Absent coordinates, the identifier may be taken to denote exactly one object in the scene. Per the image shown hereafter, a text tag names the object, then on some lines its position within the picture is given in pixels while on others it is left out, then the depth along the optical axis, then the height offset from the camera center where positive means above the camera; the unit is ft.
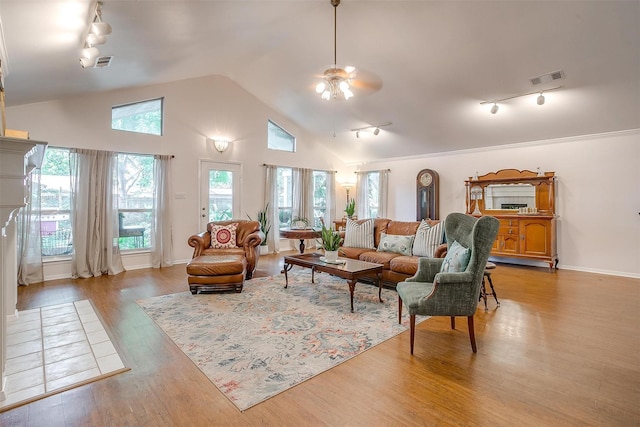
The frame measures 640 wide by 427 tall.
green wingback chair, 8.03 -2.00
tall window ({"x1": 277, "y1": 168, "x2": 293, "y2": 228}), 24.88 +1.24
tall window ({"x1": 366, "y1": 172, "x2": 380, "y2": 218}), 27.30 +1.53
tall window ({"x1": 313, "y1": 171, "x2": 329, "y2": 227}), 27.29 +1.49
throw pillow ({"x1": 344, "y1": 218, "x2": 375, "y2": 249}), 16.33 -1.22
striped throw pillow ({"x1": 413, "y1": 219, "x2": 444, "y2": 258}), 13.41 -1.21
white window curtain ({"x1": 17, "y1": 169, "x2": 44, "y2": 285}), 14.43 -1.30
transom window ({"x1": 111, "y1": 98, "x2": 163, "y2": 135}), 17.40 +5.56
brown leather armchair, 15.26 -1.69
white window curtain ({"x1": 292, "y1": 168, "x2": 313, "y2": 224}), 25.22 +1.59
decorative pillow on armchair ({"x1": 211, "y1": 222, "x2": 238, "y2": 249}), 15.90 -1.26
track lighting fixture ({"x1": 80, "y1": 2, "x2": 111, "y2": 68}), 8.08 +4.87
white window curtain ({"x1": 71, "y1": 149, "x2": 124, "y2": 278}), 15.88 -0.11
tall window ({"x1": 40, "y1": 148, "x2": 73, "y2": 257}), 15.48 +0.41
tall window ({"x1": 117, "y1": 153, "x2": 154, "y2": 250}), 17.70 +0.71
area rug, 7.07 -3.63
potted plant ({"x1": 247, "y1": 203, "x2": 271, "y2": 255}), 22.94 -0.86
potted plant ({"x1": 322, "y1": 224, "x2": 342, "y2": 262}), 13.00 -1.34
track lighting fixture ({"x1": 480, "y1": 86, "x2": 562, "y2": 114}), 14.07 +5.71
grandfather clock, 22.91 +1.35
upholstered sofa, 12.99 -2.00
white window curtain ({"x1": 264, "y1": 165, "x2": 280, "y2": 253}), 23.32 +0.76
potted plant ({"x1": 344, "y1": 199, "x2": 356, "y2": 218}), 26.48 +0.18
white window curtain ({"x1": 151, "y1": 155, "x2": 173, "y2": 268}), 18.33 -0.18
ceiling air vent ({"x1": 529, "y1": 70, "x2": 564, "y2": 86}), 13.22 +5.92
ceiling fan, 12.04 +5.31
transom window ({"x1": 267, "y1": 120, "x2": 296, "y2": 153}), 23.94 +5.87
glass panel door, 20.48 +1.42
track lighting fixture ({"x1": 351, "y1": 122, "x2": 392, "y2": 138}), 21.20 +5.99
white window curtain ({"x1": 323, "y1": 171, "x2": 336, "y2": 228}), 27.68 +1.01
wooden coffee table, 11.05 -2.14
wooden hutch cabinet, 17.70 +0.20
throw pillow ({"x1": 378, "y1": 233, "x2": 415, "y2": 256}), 14.53 -1.53
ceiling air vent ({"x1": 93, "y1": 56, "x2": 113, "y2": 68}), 11.38 +5.67
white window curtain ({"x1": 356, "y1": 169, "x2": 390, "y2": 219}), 26.66 +1.62
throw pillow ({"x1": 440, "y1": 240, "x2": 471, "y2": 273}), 8.56 -1.35
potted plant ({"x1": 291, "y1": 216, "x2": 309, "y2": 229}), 22.22 -0.80
